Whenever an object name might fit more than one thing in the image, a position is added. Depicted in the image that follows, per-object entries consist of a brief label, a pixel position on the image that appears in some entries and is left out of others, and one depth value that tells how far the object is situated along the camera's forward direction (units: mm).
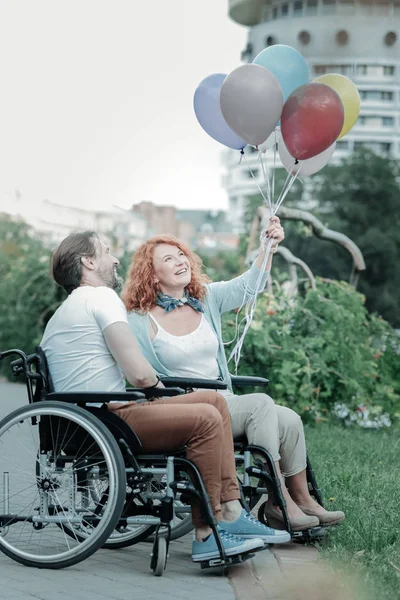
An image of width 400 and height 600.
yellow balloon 6910
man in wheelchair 4535
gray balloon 6109
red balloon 6074
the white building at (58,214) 89625
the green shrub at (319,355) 10930
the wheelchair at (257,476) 4875
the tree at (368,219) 58844
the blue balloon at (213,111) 6660
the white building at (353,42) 121938
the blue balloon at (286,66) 6504
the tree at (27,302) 18344
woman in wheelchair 4996
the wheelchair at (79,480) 4492
